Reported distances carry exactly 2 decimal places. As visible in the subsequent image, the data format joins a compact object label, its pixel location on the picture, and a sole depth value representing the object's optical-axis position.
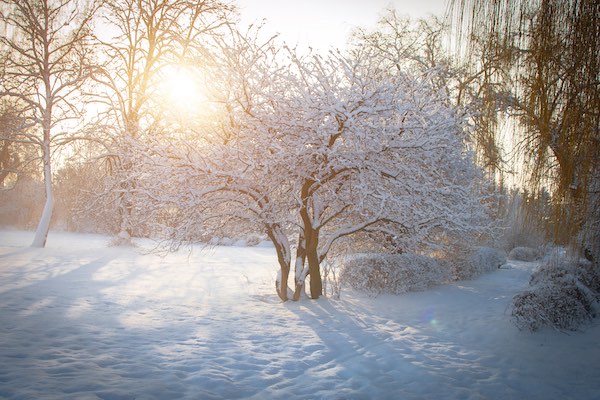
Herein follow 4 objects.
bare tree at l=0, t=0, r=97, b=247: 14.66
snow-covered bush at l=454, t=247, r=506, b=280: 11.99
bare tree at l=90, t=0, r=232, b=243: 17.00
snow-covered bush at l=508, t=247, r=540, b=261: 20.27
